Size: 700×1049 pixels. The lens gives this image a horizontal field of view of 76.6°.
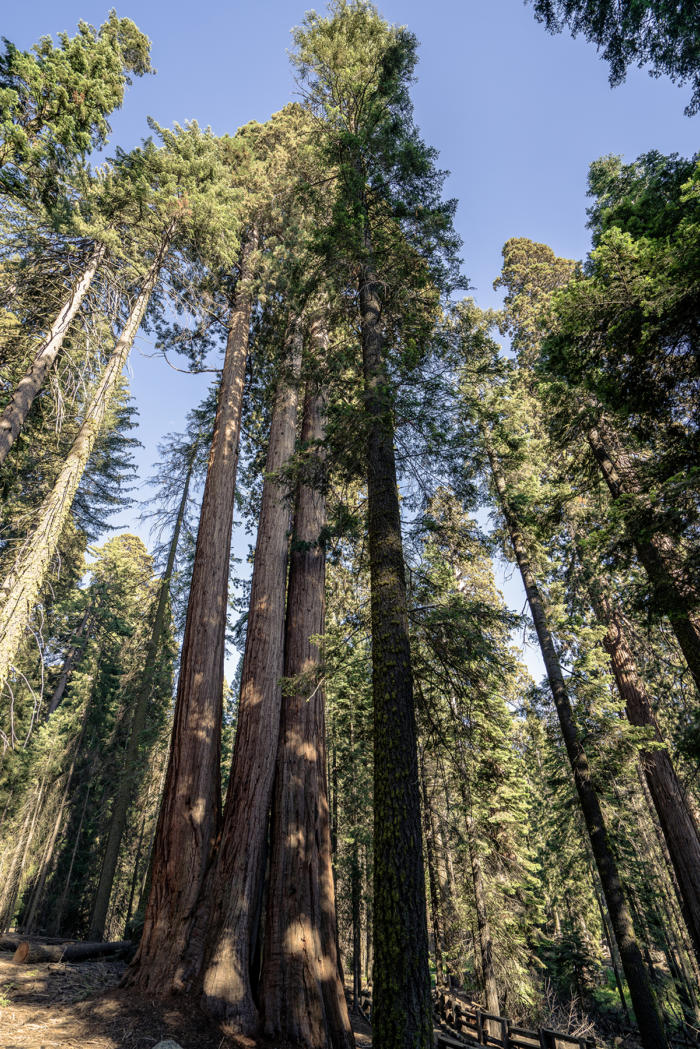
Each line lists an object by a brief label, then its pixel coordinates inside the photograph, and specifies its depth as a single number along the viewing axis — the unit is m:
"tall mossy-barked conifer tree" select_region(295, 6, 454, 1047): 3.46
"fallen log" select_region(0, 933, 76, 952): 9.33
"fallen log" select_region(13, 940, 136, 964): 7.43
